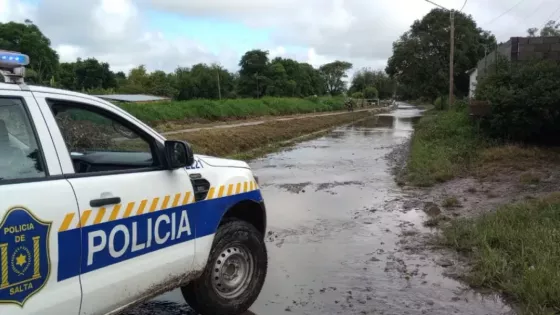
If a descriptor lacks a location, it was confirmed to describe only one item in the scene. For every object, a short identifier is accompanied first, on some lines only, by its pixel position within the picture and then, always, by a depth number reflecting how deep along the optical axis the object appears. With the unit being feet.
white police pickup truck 8.31
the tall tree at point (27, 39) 146.92
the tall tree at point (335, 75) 409.49
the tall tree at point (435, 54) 159.84
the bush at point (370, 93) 303.48
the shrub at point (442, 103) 159.63
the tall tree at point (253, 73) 266.77
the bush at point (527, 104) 40.29
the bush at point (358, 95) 284.76
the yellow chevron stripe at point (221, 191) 12.99
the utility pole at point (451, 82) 99.40
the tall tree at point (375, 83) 372.99
